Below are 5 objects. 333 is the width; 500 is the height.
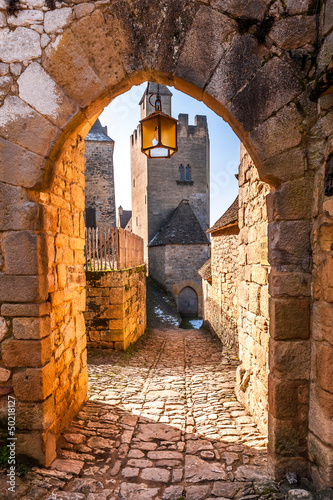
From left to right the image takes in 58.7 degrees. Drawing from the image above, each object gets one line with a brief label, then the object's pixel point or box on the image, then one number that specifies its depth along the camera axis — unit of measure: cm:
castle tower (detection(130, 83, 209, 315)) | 1927
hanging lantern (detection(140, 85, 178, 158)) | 333
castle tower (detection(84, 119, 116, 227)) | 1739
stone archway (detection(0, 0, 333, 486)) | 214
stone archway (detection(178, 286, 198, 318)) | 1840
